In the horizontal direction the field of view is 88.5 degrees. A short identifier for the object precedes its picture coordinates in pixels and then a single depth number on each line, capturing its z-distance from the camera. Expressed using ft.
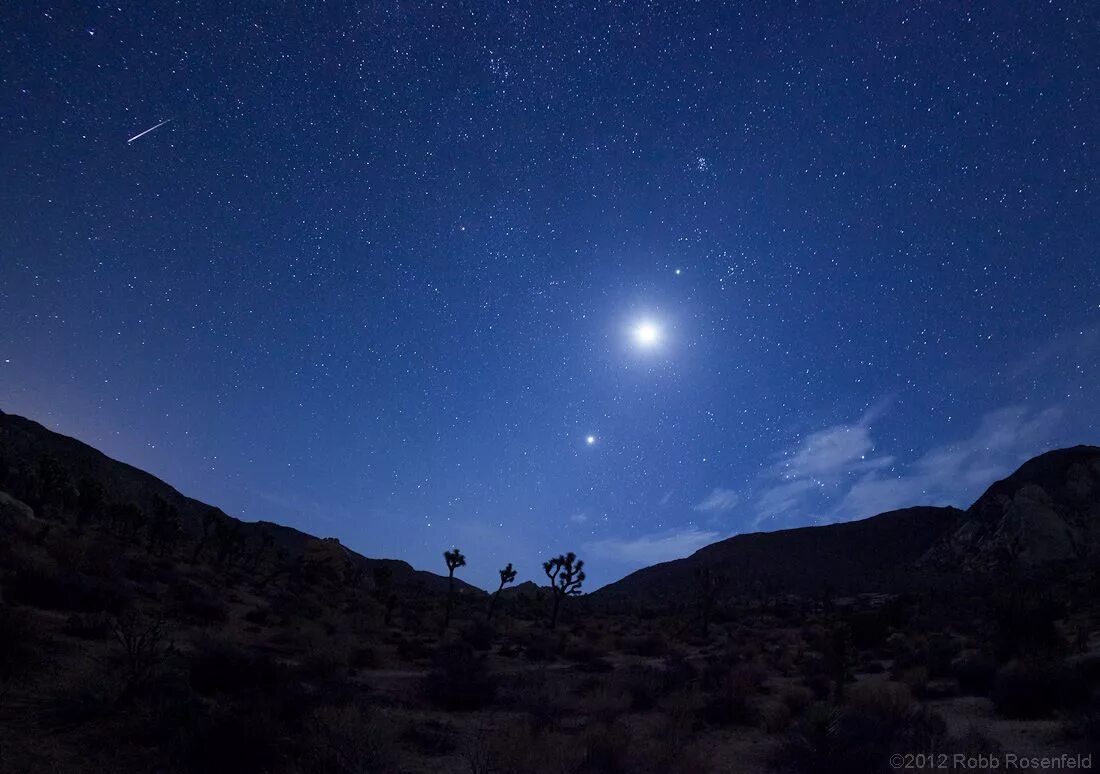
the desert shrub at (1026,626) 57.93
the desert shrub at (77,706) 27.73
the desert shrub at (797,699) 44.46
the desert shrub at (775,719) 40.47
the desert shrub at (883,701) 37.06
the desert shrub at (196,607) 64.59
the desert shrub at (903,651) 63.93
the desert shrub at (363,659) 61.31
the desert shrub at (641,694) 48.03
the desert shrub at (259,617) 74.95
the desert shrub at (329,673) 38.93
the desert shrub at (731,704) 44.10
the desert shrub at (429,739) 33.63
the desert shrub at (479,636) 87.21
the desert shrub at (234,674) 37.06
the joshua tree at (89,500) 134.10
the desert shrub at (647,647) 90.33
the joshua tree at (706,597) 114.32
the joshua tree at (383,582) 154.08
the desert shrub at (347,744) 24.80
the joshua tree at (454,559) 138.92
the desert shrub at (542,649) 81.29
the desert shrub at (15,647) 32.50
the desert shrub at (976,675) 49.80
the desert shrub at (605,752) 29.58
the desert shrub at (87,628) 42.83
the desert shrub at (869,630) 80.12
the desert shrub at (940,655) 58.52
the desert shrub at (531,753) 27.81
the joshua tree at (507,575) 135.13
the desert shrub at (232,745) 25.23
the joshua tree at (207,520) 133.49
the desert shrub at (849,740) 29.30
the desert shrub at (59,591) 49.26
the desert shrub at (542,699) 38.91
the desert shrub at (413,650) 70.90
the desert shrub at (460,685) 45.96
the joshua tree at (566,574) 132.36
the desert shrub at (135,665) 32.40
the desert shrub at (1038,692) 39.75
